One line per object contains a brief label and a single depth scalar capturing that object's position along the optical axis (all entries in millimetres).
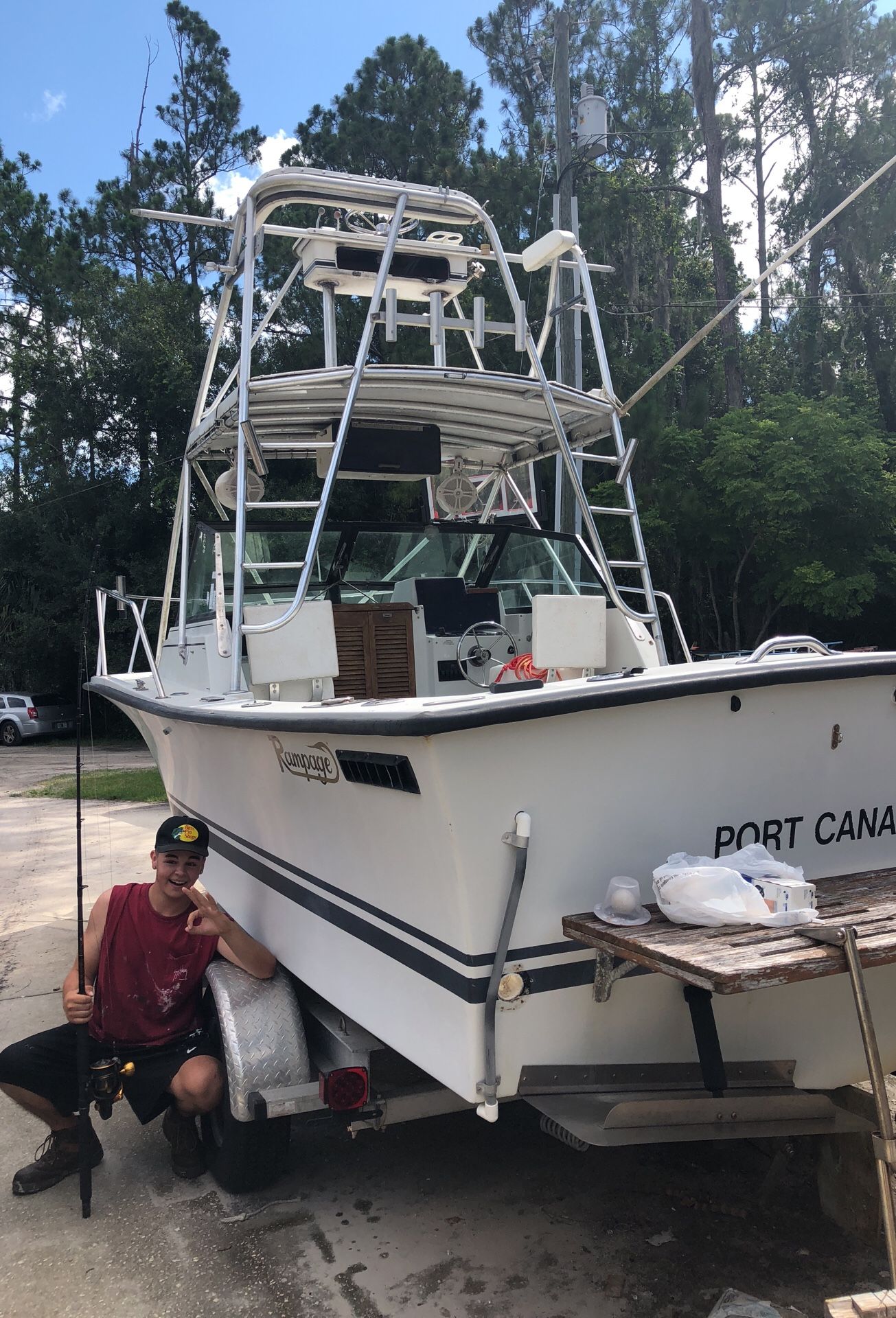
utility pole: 11625
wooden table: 2074
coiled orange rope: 4188
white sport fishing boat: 2561
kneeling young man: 3396
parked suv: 22625
